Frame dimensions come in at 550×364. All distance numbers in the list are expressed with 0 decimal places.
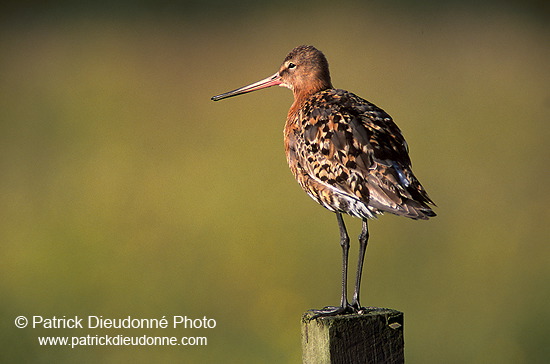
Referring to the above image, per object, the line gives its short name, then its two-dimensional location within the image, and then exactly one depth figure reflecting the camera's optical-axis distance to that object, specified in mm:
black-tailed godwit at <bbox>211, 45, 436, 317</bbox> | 9398
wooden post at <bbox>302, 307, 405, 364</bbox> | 7980
